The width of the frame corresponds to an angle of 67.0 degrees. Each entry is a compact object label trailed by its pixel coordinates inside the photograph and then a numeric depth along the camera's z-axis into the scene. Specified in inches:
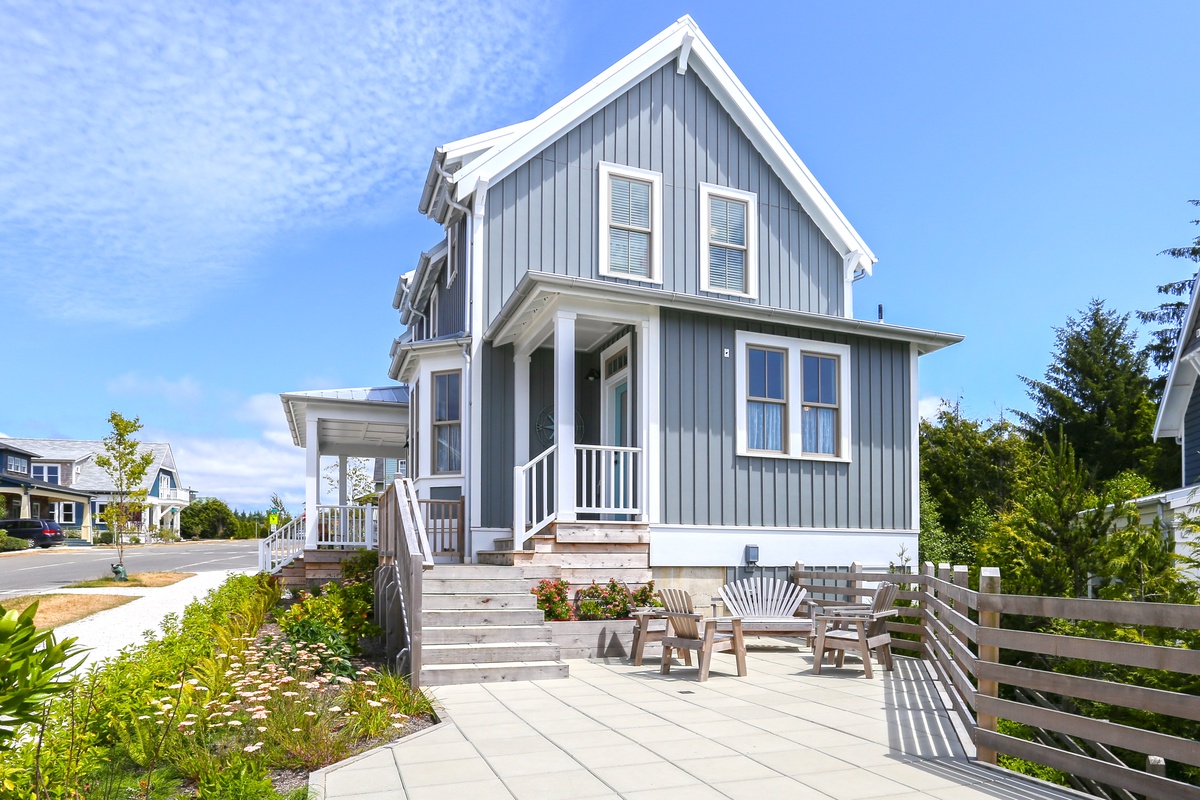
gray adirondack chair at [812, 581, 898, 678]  355.6
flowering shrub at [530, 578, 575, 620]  411.5
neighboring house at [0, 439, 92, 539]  1903.1
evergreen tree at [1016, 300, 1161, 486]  1238.9
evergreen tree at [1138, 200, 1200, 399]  1309.1
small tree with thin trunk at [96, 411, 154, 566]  892.6
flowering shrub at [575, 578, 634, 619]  420.5
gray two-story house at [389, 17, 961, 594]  470.6
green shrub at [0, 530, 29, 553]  1599.4
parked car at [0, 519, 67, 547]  1733.5
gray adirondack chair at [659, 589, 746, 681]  347.6
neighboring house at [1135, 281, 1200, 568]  685.3
